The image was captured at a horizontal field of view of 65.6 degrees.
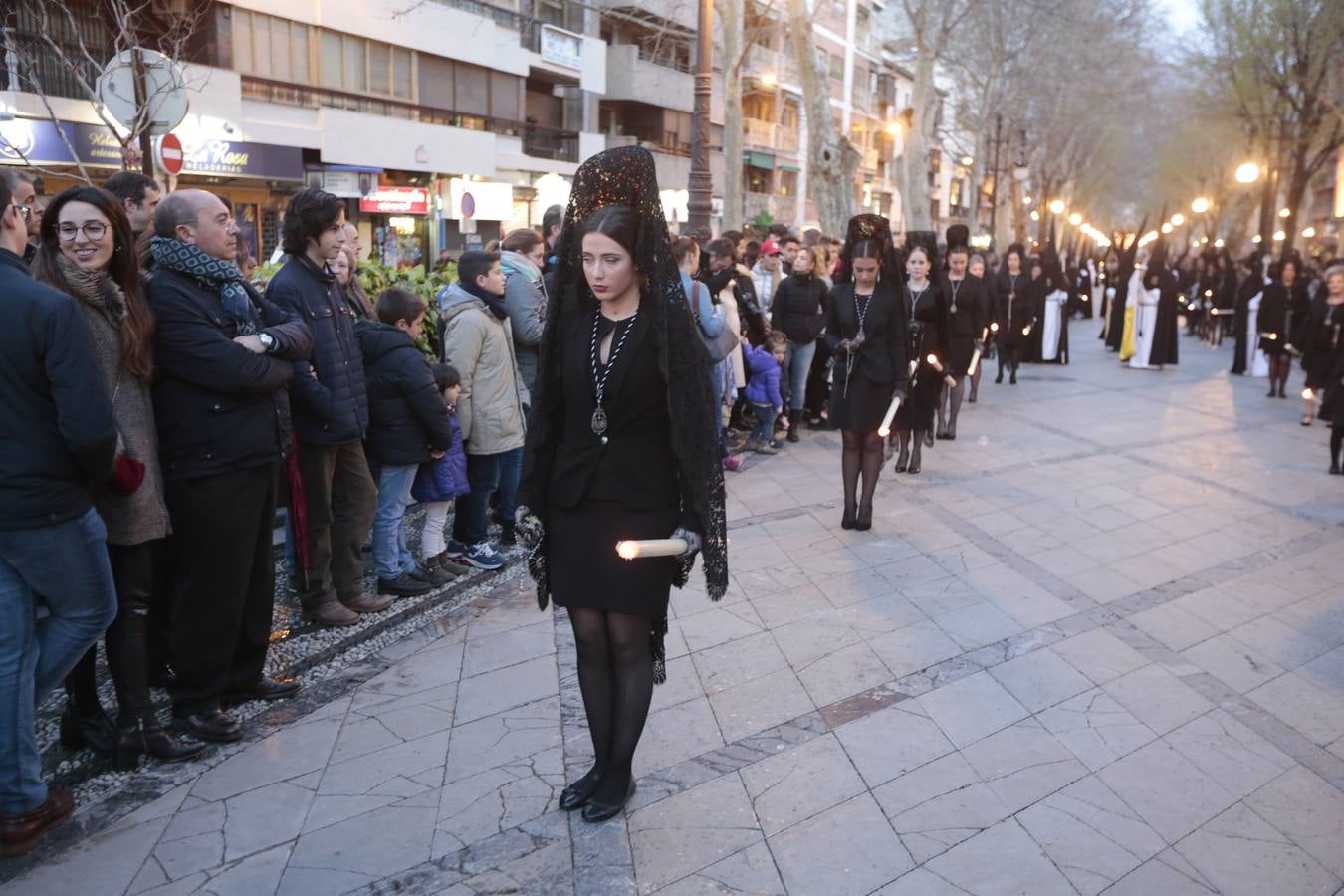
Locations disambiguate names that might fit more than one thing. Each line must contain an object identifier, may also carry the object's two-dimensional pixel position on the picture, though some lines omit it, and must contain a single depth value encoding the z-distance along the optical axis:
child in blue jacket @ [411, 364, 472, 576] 5.95
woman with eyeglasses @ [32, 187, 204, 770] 3.56
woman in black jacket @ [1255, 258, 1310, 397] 15.11
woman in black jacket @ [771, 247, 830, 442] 10.38
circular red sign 9.14
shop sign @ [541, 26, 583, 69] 32.00
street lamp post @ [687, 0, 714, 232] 12.66
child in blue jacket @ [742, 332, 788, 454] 9.92
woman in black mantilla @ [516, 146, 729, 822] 3.31
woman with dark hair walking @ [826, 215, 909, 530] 7.29
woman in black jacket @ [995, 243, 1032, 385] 15.90
